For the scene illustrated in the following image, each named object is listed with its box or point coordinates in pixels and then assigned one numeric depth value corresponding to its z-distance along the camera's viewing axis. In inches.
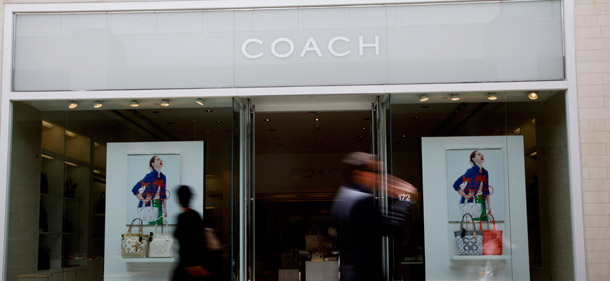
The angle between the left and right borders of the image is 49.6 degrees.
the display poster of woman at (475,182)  239.9
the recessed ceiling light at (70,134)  250.7
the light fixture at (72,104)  249.0
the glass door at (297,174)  253.1
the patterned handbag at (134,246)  244.8
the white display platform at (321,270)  406.9
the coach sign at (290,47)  238.1
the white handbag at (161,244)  243.8
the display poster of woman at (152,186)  246.4
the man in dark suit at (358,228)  185.8
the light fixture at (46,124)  251.9
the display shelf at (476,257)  238.5
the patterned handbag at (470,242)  239.1
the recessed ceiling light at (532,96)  239.1
